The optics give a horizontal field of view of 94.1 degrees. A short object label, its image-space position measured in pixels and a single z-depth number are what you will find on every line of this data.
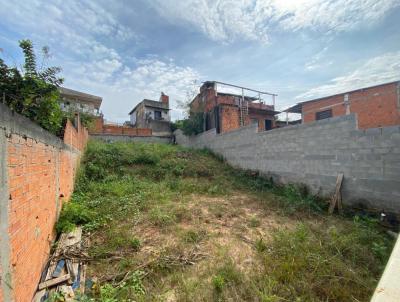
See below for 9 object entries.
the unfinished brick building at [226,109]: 12.34
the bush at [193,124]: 14.00
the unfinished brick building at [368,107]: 8.87
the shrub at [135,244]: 3.20
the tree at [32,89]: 2.64
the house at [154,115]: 20.31
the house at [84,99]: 18.20
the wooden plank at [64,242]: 2.48
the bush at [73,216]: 3.48
